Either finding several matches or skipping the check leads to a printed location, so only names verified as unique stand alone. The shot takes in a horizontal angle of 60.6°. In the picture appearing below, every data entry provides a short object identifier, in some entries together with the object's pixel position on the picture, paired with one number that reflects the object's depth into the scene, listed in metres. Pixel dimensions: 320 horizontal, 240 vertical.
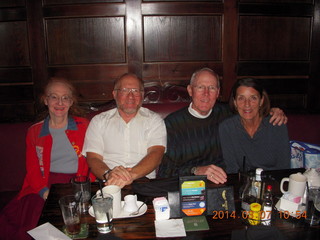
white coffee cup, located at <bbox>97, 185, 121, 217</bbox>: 1.28
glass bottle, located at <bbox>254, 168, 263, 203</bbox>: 1.31
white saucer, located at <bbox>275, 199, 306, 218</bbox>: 1.25
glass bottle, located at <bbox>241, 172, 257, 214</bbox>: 1.25
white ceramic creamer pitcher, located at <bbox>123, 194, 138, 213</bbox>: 1.30
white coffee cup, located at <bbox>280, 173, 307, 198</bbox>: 1.29
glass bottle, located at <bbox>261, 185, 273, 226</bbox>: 1.19
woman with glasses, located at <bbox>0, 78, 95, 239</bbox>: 2.05
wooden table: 1.13
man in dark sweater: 2.05
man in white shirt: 2.01
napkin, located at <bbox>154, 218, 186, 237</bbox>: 1.13
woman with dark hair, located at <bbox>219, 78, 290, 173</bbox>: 2.04
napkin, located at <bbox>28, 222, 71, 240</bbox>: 1.12
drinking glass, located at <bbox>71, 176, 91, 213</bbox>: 1.37
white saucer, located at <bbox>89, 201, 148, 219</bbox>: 1.27
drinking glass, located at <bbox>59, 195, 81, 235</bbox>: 1.16
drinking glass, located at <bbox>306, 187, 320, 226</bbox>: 1.22
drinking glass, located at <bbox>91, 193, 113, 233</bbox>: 1.17
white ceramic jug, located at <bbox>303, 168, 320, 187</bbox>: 1.42
